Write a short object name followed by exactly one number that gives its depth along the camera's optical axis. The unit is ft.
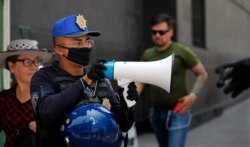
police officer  15.44
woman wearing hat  19.75
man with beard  28.74
